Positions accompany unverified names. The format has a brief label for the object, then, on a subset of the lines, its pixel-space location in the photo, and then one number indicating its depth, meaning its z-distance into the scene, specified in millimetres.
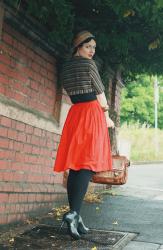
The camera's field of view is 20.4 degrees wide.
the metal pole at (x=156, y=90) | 37541
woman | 3939
